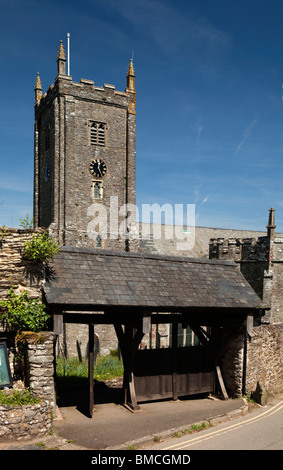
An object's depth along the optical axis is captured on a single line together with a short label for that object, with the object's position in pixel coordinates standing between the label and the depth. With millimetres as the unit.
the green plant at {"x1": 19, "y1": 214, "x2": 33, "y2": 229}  10968
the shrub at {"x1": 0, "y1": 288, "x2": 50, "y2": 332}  10336
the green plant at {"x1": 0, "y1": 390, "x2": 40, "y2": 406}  9047
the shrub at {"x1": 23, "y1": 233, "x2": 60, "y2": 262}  10516
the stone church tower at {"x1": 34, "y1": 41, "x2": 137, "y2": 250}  30828
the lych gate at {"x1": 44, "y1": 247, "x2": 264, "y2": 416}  11031
